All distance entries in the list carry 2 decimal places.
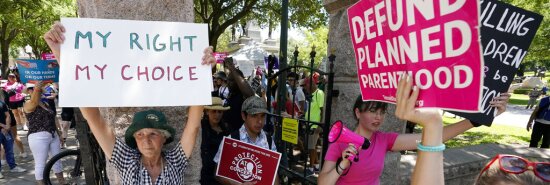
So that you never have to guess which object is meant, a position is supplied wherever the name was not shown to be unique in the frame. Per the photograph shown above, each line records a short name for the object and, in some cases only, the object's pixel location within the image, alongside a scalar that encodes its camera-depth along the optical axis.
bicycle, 2.58
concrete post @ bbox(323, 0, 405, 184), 2.79
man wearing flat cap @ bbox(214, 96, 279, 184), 2.74
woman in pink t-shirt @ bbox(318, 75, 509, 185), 2.03
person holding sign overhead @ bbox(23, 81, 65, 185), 4.95
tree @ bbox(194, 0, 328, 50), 13.71
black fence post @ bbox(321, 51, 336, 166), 2.58
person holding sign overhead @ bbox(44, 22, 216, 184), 1.92
